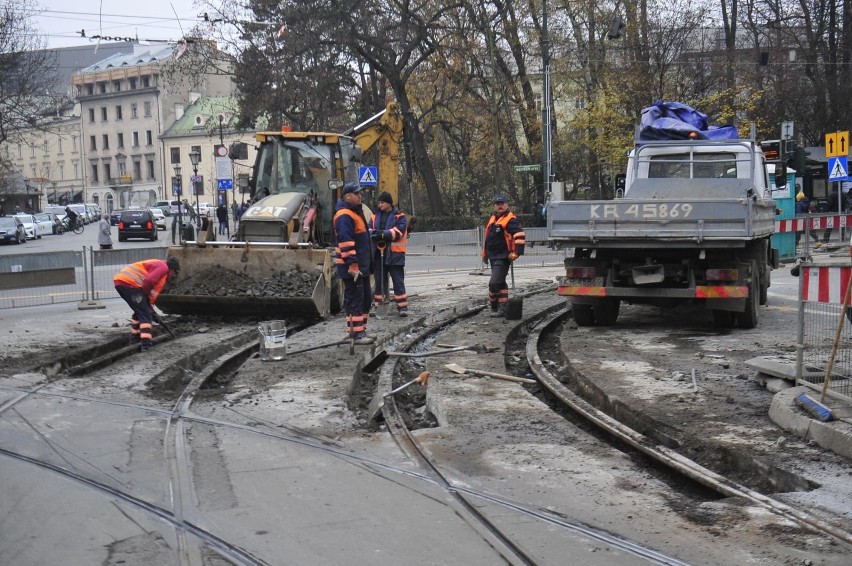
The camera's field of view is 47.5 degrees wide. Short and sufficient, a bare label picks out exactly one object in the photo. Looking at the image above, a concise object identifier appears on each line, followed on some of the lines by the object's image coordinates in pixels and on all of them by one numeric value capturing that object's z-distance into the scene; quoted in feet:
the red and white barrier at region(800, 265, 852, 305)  23.66
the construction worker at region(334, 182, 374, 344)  37.55
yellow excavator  44.93
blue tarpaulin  48.08
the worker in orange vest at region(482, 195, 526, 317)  46.16
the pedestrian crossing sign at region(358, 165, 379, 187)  89.90
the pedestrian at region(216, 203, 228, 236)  144.95
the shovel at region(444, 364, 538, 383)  30.63
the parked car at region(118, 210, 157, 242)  157.79
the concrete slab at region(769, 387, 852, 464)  21.15
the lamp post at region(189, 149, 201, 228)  132.23
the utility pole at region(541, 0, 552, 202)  96.27
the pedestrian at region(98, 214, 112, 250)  104.22
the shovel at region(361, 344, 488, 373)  33.00
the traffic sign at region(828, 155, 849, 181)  83.87
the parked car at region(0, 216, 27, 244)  147.33
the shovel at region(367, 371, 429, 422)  25.49
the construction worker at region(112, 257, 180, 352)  37.61
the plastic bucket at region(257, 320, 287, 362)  34.78
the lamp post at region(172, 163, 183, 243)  134.41
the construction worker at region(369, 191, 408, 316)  46.34
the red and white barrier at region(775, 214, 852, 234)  67.97
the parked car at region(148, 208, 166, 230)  188.65
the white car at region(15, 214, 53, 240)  166.91
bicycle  197.67
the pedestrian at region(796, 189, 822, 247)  96.48
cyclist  199.93
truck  38.37
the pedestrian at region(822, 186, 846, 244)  128.51
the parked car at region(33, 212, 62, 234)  182.78
